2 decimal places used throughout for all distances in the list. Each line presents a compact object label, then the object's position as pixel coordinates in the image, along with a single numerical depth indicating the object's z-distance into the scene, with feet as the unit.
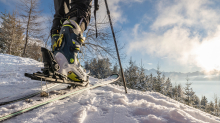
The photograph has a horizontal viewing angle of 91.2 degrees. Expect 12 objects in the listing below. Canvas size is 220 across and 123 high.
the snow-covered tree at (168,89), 72.37
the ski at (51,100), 2.09
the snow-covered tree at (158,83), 67.76
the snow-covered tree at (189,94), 71.17
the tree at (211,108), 124.00
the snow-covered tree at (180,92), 103.41
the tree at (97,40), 22.17
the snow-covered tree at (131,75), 56.44
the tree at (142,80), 53.78
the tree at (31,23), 36.27
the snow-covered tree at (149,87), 55.12
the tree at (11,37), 44.45
